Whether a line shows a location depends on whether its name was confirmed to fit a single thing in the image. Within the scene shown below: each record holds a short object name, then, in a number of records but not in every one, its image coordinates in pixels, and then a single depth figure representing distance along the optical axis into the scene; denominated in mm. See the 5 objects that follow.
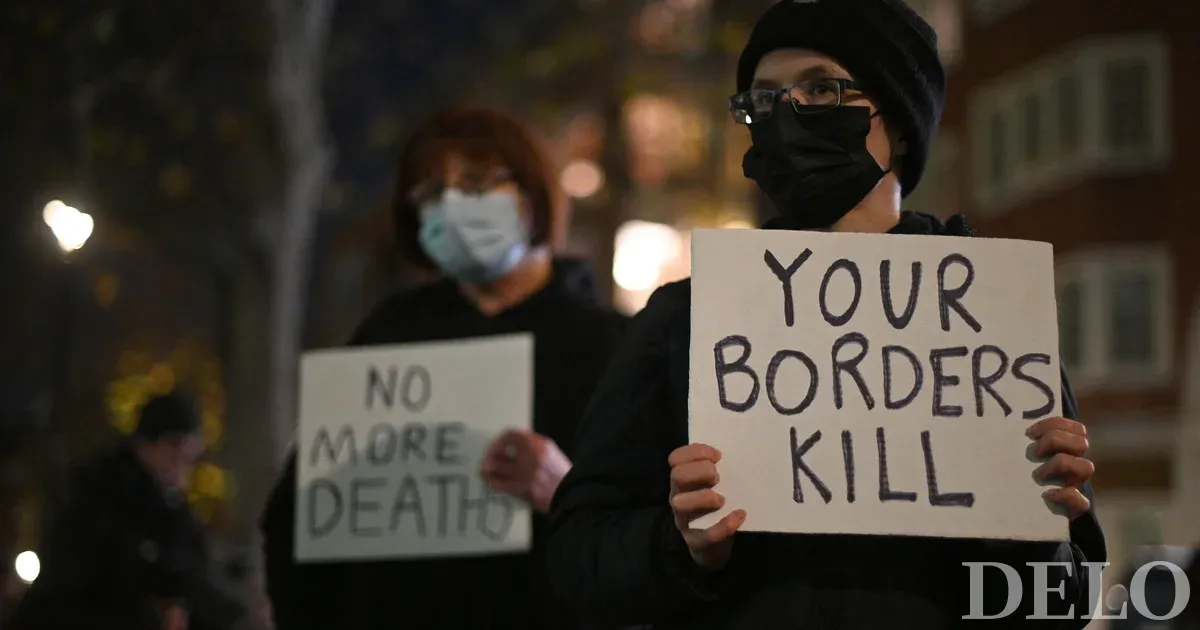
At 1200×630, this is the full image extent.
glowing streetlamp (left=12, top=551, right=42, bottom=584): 9945
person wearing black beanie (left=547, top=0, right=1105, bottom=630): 2287
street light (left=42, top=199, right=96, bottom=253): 9344
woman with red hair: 3677
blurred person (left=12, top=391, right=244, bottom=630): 6445
